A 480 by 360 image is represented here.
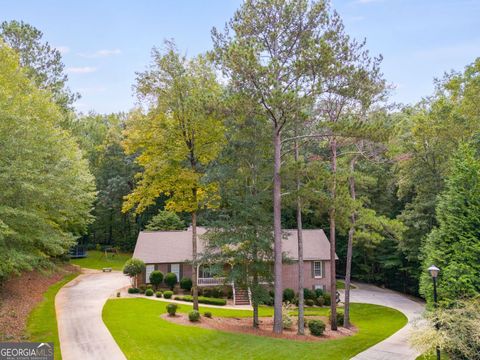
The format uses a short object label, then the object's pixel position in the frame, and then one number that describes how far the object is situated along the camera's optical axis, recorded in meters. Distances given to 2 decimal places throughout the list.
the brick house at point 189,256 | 32.34
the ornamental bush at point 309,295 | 31.38
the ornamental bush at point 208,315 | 21.06
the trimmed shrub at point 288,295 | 30.78
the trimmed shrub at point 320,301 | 30.84
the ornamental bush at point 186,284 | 30.83
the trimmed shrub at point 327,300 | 31.34
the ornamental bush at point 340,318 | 23.75
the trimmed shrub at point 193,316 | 19.12
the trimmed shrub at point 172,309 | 19.95
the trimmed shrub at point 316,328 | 19.20
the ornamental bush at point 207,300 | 27.69
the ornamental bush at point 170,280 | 31.09
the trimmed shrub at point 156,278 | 30.80
